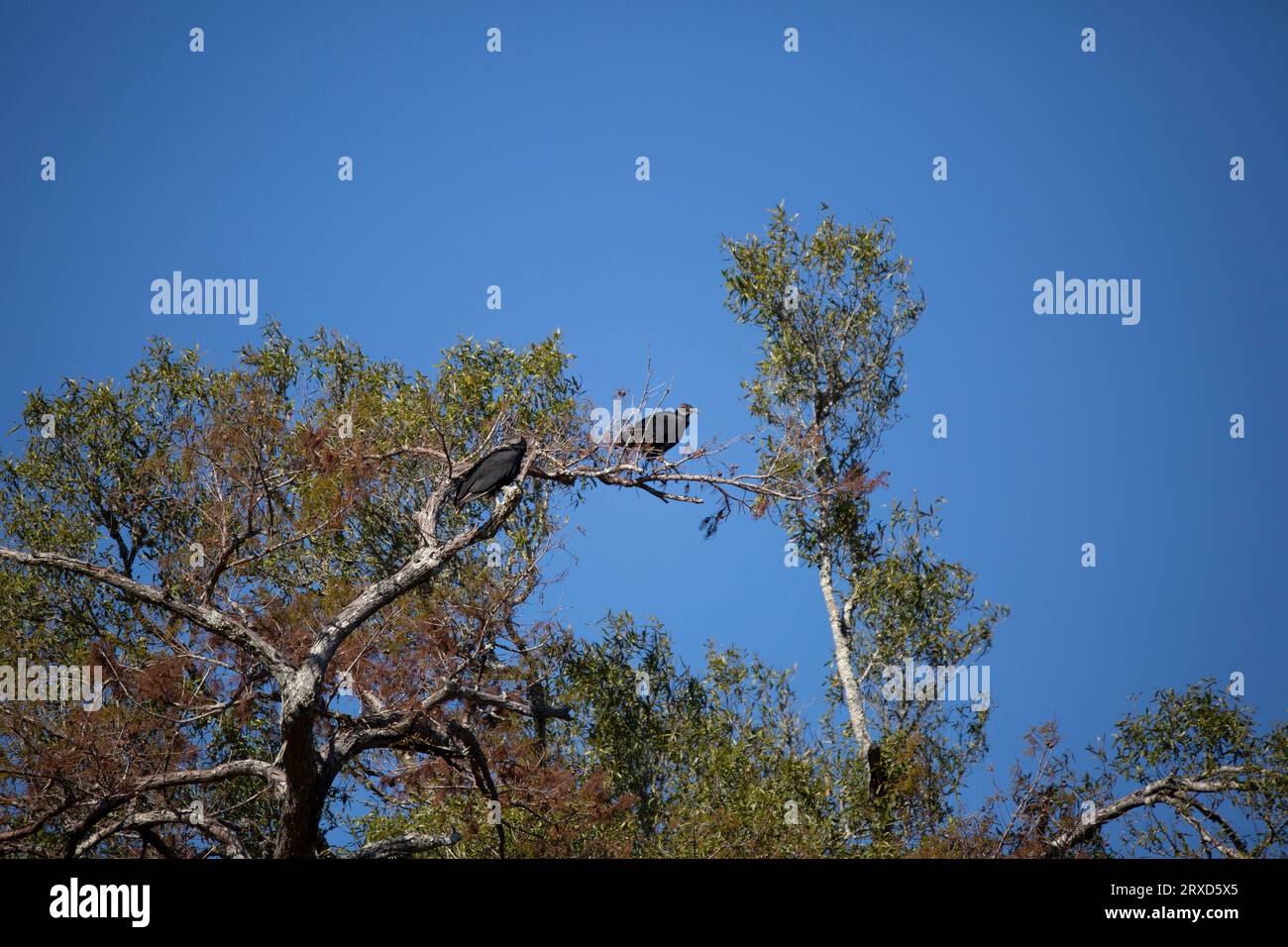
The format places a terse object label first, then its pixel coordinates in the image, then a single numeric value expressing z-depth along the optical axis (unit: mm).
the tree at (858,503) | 21031
